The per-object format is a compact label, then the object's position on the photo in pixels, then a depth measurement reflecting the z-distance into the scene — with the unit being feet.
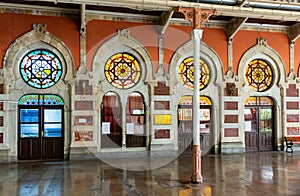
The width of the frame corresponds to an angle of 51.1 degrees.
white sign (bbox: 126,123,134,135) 32.99
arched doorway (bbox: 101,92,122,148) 32.53
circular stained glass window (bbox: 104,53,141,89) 33.01
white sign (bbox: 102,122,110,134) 32.48
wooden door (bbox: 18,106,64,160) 30.81
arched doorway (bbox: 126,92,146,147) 33.12
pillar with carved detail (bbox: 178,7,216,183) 21.53
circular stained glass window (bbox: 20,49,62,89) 31.01
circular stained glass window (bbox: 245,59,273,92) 36.76
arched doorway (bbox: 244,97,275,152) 36.81
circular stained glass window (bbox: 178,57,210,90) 35.01
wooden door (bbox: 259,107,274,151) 37.17
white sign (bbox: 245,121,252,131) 36.73
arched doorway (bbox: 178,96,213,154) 34.73
